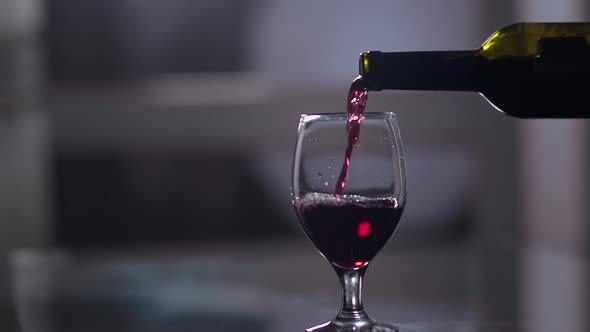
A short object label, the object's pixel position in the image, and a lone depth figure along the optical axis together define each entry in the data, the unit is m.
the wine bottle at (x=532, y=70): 1.20
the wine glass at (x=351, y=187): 1.13
